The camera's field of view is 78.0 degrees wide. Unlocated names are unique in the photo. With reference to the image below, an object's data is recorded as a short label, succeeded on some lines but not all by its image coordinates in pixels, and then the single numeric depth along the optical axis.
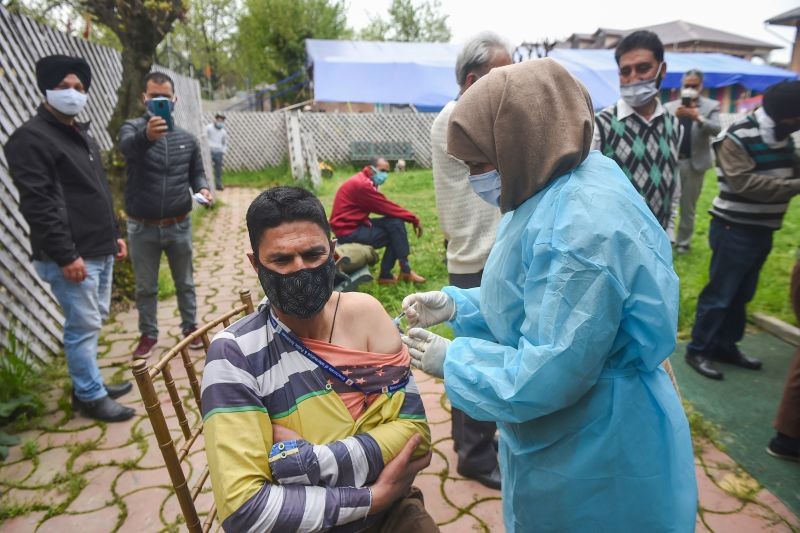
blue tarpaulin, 14.64
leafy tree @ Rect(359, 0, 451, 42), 34.16
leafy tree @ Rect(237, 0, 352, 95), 22.66
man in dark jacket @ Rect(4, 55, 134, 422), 2.59
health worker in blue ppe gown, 1.04
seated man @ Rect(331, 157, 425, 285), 4.69
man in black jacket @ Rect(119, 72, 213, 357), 3.43
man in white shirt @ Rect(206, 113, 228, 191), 10.54
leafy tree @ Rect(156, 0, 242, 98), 27.24
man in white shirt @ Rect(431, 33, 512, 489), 2.22
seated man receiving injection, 1.22
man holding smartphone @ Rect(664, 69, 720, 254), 5.09
